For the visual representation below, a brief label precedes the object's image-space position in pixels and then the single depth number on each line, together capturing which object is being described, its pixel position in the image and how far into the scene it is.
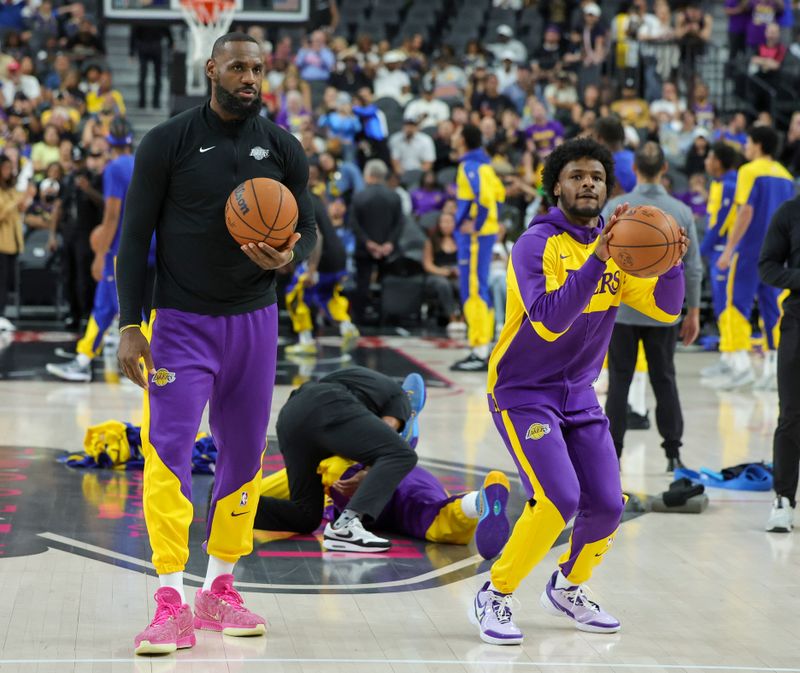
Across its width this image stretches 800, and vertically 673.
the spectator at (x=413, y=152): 19.53
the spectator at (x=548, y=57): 22.19
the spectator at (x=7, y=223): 15.37
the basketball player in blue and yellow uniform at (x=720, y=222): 11.87
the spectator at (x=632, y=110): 20.53
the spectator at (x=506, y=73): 22.19
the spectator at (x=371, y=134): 19.47
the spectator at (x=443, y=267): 16.72
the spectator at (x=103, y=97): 19.84
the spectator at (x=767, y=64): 21.28
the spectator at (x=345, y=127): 19.30
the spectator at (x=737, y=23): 21.44
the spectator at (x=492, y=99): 20.68
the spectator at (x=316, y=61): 22.28
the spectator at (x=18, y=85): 20.53
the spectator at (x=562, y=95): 21.17
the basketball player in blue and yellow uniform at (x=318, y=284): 13.66
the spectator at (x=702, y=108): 20.77
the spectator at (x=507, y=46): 23.38
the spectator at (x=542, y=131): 19.50
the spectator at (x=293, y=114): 18.83
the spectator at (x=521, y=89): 21.56
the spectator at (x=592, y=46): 22.42
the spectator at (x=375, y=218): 16.30
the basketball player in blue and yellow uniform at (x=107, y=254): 10.73
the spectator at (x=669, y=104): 20.50
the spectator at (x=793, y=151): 18.34
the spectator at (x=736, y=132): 18.59
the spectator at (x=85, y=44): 21.70
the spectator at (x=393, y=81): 22.16
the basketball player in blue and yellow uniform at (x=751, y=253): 11.02
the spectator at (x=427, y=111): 21.03
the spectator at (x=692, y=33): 21.70
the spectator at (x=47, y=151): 18.20
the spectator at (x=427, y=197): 17.88
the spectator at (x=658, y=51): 21.98
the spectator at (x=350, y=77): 21.81
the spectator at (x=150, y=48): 21.22
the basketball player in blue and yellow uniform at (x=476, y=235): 12.41
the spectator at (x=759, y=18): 21.25
